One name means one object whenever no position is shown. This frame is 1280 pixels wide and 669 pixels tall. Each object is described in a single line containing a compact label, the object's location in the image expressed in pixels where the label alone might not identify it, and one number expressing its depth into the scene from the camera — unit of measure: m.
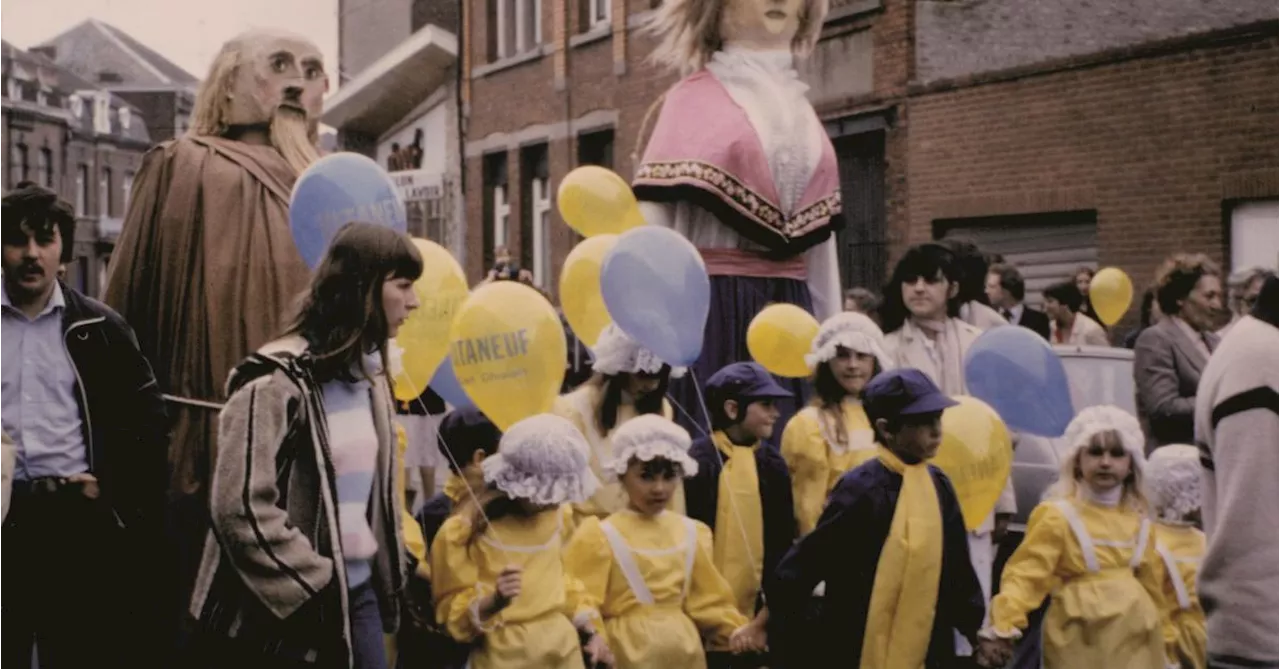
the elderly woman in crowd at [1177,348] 8.69
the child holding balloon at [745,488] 6.74
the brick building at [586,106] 18.77
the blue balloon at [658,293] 6.48
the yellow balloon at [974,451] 6.75
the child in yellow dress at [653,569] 6.11
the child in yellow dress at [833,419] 7.10
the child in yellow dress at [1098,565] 6.50
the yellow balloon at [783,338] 7.14
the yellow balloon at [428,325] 6.46
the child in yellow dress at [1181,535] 6.82
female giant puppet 7.49
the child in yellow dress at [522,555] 5.79
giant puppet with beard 5.93
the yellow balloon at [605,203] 7.86
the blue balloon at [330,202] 5.55
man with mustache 5.87
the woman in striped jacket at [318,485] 4.38
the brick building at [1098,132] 14.37
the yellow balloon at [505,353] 6.40
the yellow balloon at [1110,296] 12.95
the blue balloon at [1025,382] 7.20
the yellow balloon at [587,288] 7.13
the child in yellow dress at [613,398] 6.87
